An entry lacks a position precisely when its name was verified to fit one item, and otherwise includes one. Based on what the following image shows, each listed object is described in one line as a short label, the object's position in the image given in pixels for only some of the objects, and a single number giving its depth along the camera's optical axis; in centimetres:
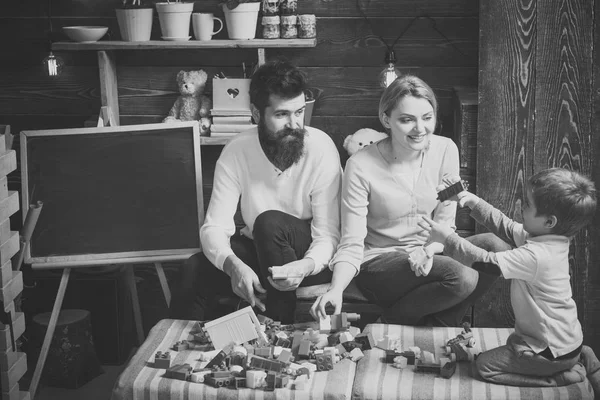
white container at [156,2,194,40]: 346
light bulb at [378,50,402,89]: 340
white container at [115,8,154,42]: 347
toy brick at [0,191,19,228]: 281
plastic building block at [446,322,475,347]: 264
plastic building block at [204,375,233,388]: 244
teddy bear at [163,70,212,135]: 362
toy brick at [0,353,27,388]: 281
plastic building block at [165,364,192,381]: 248
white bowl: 349
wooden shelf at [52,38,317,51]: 345
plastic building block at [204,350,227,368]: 254
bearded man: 288
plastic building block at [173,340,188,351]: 269
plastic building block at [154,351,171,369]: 255
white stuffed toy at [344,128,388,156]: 354
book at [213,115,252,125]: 353
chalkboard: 326
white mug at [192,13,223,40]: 349
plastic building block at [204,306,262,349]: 270
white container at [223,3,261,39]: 345
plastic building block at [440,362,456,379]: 246
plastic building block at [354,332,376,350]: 266
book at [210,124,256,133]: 353
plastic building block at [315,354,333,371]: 252
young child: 234
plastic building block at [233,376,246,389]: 244
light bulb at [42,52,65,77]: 360
